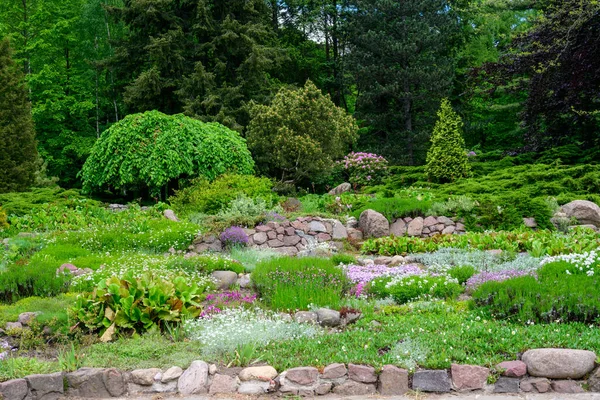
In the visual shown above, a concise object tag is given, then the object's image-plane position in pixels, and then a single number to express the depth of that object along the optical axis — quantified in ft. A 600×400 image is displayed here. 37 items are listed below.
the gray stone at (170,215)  42.65
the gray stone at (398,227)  40.87
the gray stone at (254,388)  15.23
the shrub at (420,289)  22.52
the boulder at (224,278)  25.84
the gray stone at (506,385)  14.99
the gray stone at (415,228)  40.47
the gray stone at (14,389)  14.93
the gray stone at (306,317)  19.75
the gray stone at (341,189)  58.39
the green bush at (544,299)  17.78
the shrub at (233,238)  35.78
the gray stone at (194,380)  15.46
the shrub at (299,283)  21.79
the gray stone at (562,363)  15.02
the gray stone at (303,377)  15.30
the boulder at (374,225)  40.45
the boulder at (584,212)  38.99
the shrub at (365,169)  62.54
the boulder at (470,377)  15.02
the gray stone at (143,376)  15.81
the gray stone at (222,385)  15.38
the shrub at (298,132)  56.59
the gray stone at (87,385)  15.65
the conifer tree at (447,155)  53.78
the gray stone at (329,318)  19.83
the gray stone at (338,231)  39.80
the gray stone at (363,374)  15.31
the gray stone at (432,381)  15.03
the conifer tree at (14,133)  57.31
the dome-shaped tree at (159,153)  52.49
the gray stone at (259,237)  37.45
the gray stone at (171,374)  15.71
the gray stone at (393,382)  15.12
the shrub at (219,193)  43.19
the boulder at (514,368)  15.11
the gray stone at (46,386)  15.29
